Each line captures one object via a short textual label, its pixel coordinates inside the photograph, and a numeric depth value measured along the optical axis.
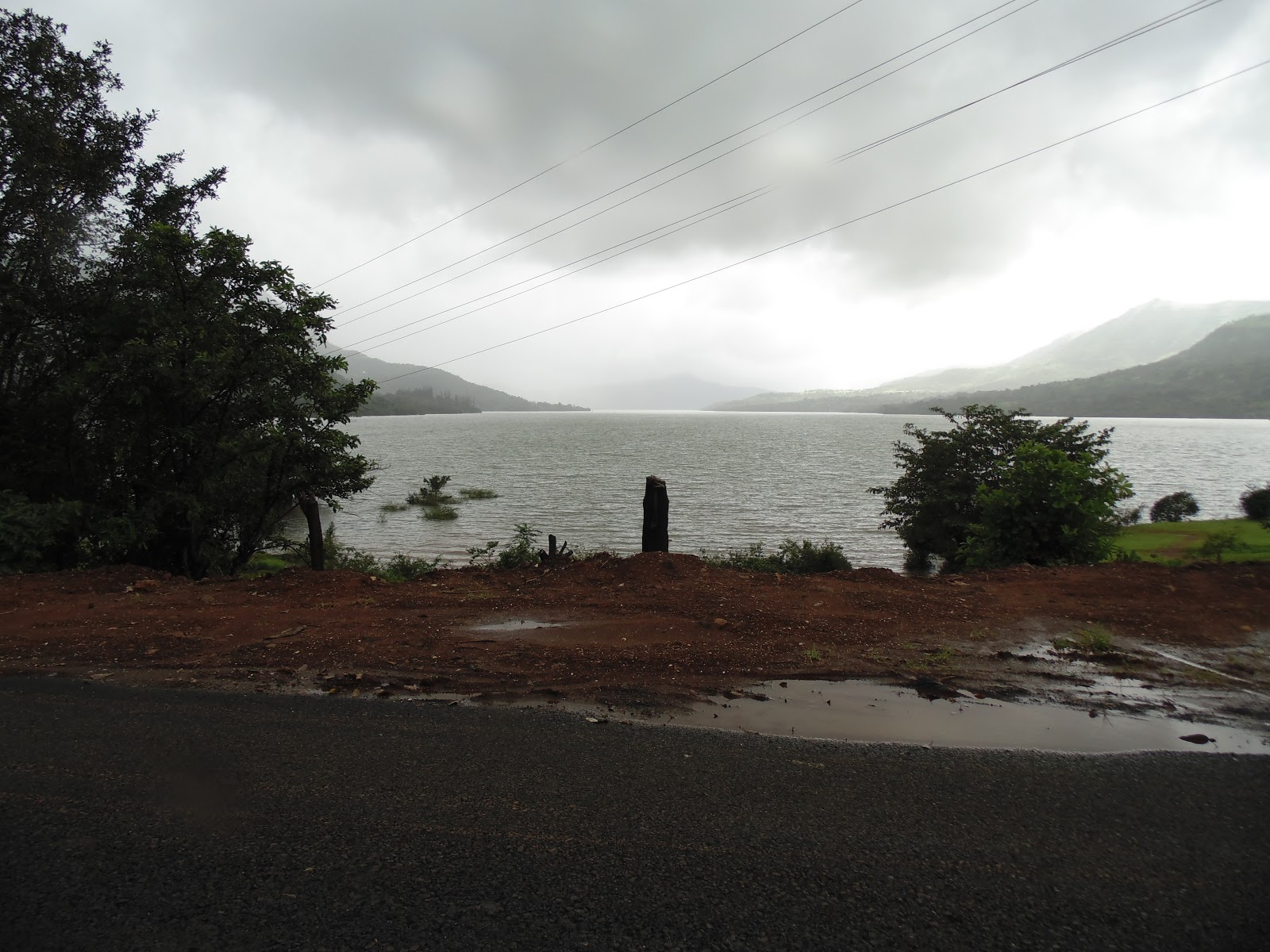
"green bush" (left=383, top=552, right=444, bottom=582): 14.24
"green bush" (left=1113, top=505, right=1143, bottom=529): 29.36
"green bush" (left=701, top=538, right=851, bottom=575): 15.55
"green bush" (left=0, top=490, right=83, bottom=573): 11.12
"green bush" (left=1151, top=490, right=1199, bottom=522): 32.16
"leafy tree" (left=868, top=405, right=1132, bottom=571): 12.47
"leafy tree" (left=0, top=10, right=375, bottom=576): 11.86
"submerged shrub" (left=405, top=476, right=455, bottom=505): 38.69
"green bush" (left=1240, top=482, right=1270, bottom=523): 23.50
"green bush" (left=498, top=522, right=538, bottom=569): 13.23
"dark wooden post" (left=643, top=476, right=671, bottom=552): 13.19
